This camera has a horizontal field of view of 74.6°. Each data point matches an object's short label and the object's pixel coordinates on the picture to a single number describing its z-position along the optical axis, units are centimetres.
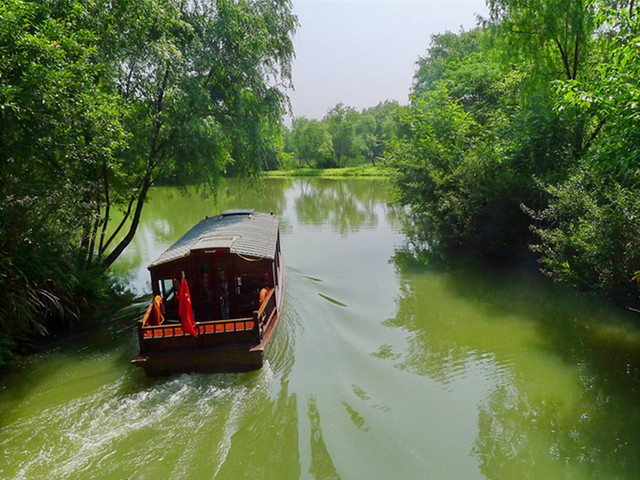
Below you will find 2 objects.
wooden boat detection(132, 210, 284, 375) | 786
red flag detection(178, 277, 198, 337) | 782
